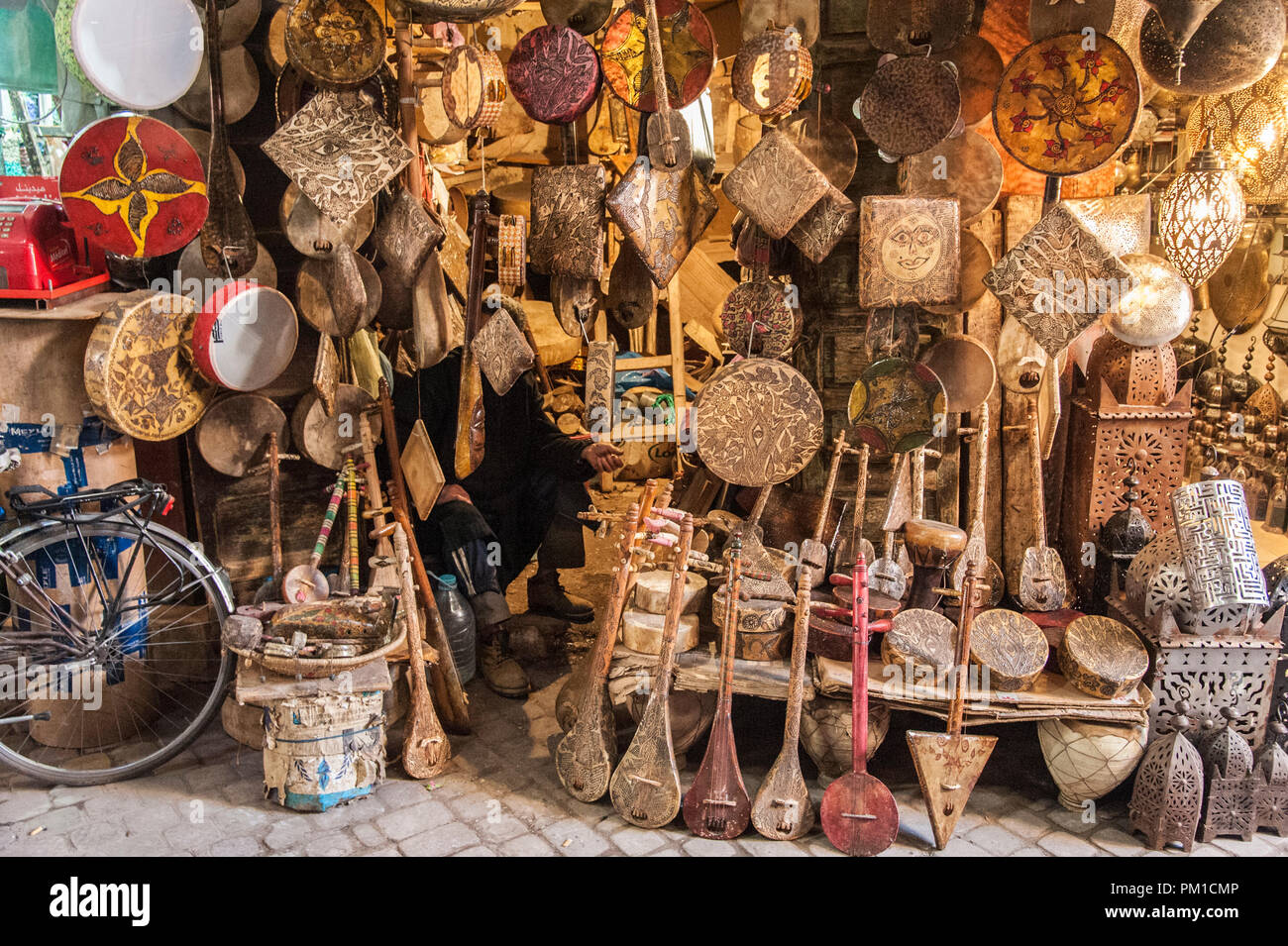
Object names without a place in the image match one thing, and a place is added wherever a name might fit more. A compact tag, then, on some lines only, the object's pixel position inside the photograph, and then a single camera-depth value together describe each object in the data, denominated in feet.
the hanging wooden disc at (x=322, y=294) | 14.15
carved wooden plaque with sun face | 12.65
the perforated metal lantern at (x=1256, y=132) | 14.46
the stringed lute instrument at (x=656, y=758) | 11.87
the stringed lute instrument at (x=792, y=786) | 11.64
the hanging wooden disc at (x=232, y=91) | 14.17
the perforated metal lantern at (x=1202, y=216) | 12.44
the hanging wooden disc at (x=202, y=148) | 14.23
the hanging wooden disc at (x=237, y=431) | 14.34
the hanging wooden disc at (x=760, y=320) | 13.48
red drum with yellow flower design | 12.96
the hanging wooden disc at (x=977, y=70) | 13.07
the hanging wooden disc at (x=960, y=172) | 13.26
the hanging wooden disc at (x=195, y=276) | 14.23
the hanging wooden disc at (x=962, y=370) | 13.71
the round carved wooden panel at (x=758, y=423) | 13.01
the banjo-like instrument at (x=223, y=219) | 13.98
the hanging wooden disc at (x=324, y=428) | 14.79
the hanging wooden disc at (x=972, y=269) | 13.48
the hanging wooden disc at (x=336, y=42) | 13.08
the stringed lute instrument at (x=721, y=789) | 11.70
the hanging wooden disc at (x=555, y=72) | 12.93
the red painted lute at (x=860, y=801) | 11.36
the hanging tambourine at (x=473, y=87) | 13.16
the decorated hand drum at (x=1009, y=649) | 12.00
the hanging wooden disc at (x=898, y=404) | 13.16
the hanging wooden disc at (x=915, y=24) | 12.64
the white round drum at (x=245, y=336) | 13.47
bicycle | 12.76
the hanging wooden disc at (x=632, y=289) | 14.57
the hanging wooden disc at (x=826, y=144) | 13.57
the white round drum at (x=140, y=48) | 12.53
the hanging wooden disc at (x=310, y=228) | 13.83
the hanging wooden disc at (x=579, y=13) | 13.10
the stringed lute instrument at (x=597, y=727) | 12.35
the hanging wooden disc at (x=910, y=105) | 12.53
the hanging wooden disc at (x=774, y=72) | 12.51
